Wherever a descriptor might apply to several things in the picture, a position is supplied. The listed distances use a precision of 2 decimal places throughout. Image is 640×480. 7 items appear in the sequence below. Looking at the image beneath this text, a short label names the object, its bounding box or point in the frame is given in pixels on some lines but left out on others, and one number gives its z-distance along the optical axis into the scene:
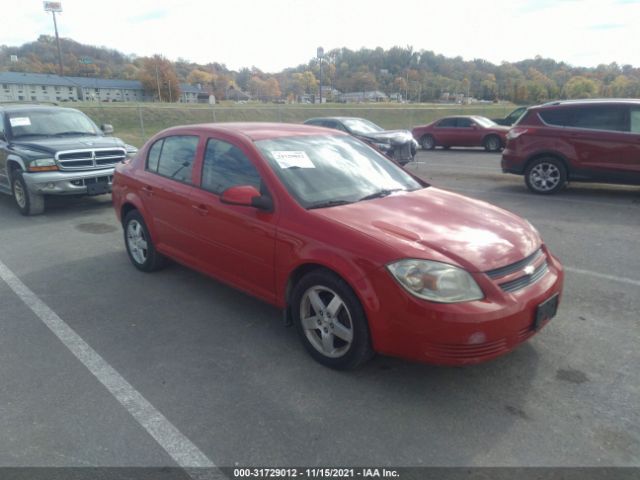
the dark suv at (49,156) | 8.11
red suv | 8.85
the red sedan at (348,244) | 2.93
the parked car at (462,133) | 18.73
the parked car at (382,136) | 13.95
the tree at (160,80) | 94.88
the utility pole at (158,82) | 89.13
